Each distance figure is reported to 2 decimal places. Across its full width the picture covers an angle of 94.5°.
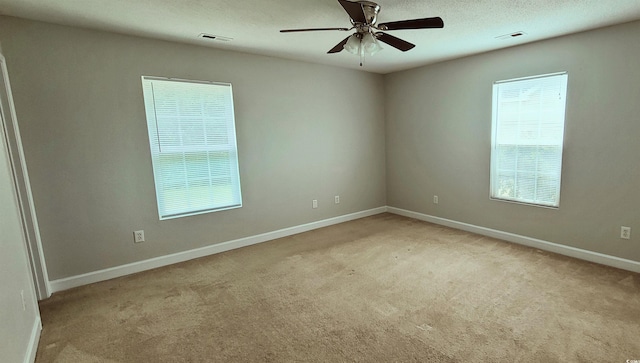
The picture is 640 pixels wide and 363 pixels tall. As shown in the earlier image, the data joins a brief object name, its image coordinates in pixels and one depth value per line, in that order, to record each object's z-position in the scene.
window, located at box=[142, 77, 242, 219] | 3.22
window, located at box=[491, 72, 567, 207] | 3.34
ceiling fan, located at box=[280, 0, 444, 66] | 1.98
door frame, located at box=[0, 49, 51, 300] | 2.46
